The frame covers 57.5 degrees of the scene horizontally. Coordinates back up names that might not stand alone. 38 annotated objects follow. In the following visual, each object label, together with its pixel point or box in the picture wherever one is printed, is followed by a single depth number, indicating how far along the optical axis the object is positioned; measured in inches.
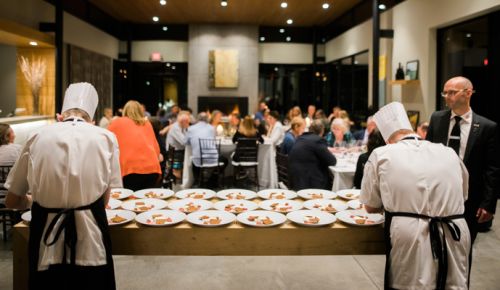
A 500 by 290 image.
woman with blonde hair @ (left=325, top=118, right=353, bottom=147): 267.0
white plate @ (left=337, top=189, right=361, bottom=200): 128.1
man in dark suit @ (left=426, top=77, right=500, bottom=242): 121.6
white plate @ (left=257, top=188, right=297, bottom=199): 129.0
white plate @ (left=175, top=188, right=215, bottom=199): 129.8
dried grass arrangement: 346.3
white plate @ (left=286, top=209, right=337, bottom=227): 102.9
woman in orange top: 173.2
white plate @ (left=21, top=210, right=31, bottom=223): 102.6
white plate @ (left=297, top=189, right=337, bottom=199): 129.6
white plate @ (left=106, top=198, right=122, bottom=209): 117.1
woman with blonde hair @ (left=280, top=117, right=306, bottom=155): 239.6
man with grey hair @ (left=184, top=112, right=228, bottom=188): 297.1
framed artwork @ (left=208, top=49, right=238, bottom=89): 541.0
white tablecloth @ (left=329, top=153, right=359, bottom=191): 198.5
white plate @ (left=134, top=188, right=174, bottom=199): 130.6
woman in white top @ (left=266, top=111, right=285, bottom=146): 321.0
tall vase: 350.3
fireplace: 547.5
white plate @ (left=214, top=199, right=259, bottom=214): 115.3
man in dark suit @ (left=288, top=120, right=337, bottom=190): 198.2
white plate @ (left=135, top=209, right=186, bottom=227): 102.2
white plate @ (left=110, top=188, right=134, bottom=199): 128.5
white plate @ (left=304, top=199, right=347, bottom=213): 116.5
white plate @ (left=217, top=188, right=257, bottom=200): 129.3
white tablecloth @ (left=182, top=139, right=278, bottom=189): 307.1
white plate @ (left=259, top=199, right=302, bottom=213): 115.9
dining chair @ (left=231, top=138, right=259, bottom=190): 297.6
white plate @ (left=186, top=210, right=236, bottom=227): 102.3
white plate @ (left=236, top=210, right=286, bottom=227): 102.4
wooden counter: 101.7
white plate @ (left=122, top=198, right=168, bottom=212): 116.1
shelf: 324.8
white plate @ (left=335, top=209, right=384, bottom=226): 103.5
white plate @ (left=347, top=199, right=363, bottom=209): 116.7
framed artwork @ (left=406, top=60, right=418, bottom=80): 323.6
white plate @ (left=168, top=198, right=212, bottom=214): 115.5
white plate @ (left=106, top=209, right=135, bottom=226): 102.3
